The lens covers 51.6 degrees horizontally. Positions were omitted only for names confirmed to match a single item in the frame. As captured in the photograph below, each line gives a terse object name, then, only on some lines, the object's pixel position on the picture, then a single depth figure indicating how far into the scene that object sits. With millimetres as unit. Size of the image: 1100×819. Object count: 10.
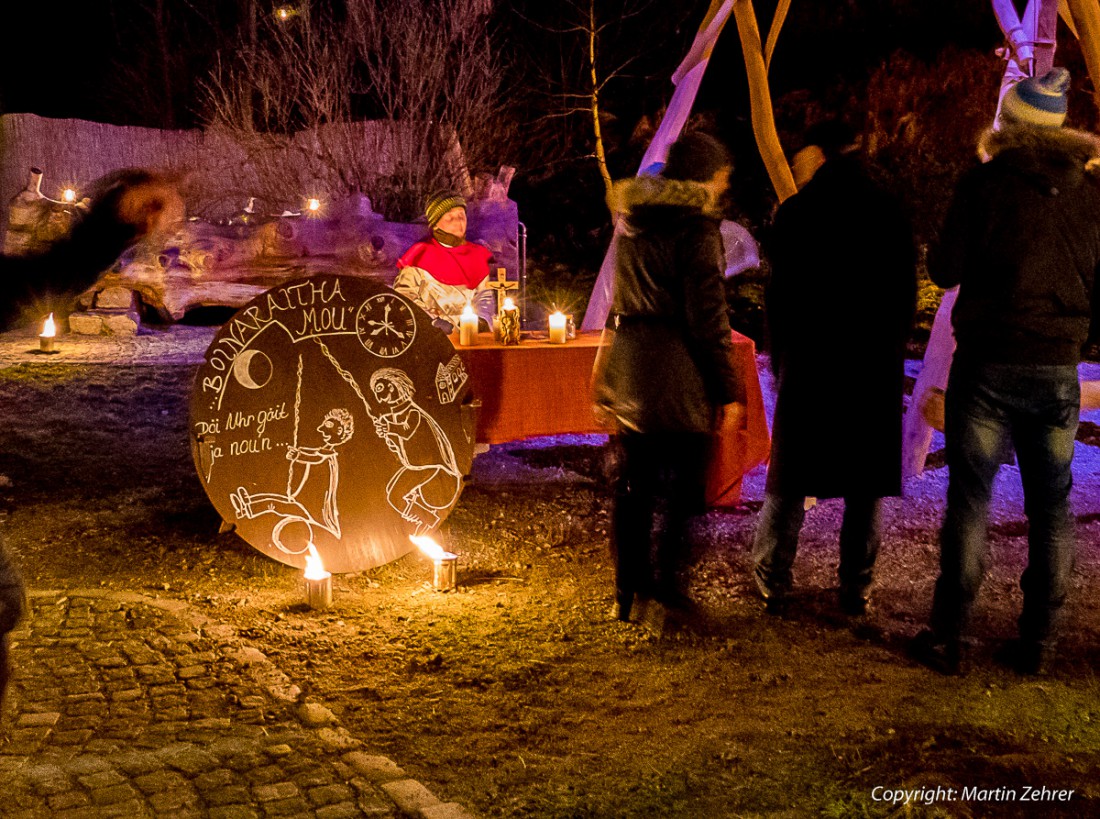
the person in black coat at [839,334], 4477
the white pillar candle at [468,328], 6293
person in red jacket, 7176
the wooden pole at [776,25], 8039
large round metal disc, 4953
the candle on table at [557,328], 6426
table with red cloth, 6242
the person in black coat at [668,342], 4426
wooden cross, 6820
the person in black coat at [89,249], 2771
